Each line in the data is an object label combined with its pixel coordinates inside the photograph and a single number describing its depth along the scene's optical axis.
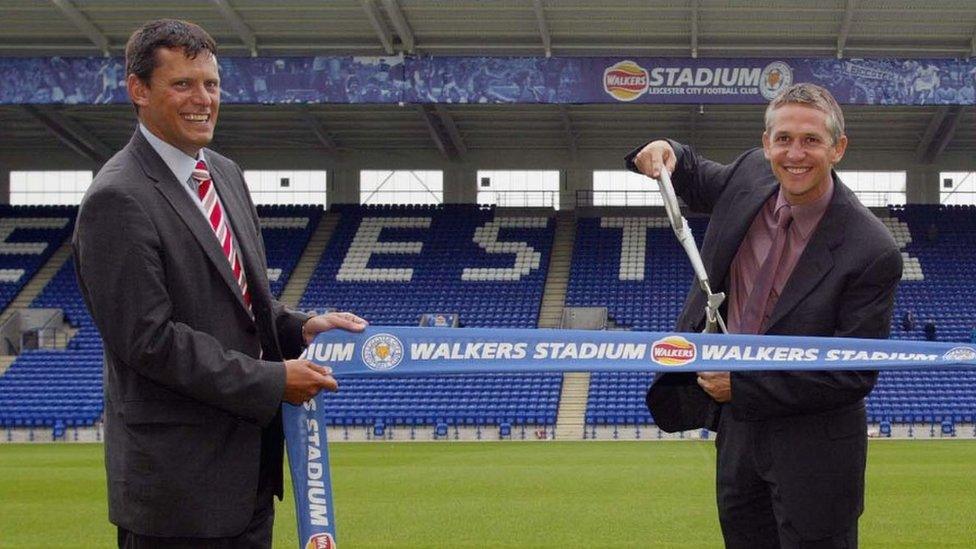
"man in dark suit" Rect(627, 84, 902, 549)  3.42
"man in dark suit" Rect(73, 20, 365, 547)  3.04
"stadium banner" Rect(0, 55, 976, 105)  27.22
